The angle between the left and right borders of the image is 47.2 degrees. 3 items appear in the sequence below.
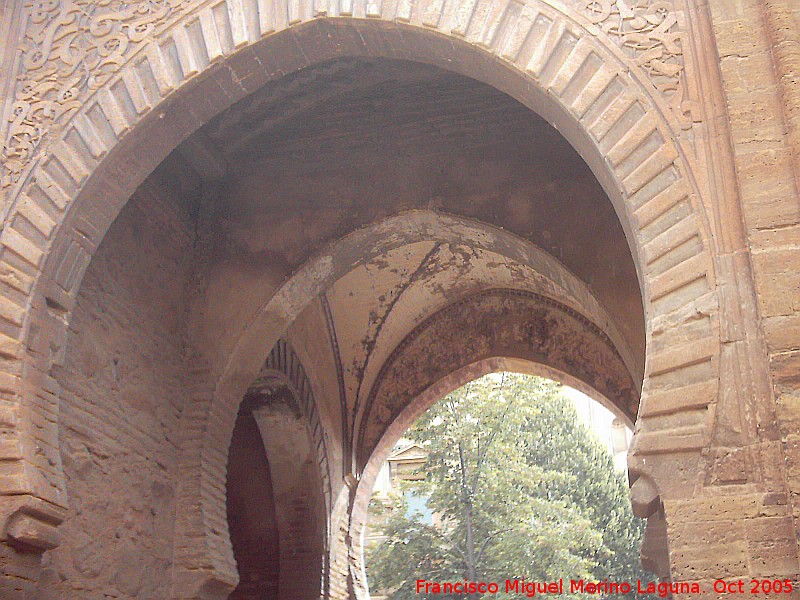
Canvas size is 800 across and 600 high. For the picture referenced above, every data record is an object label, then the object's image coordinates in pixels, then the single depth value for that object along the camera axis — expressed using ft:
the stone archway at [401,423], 28.48
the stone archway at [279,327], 19.60
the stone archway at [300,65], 11.63
